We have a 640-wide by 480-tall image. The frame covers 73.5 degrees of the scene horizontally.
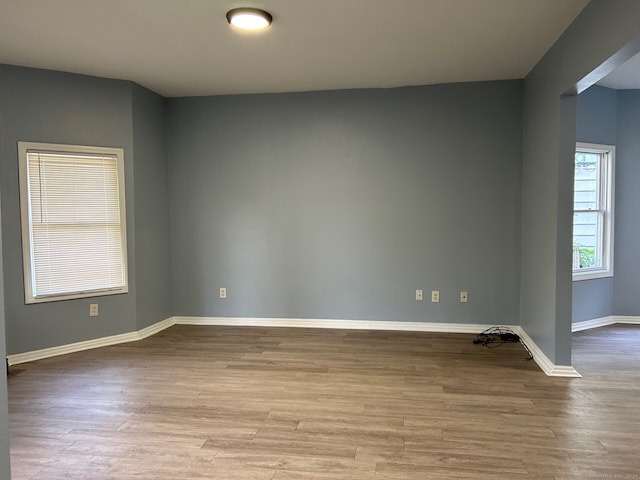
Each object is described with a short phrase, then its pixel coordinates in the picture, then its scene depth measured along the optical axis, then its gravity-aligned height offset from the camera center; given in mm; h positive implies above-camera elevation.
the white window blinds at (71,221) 3830 +49
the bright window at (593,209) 4758 +125
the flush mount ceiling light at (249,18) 2764 +1366
